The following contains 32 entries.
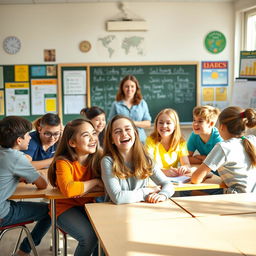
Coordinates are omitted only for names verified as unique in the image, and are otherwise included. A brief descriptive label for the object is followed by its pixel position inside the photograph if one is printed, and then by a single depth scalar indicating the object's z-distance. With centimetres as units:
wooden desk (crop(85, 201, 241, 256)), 158
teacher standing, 450
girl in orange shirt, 238
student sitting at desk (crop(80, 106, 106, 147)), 370
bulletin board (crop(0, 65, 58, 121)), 565
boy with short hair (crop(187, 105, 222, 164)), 322
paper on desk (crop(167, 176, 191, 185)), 270
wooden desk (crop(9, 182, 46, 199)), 244
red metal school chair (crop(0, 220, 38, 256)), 252
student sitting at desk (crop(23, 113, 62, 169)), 315
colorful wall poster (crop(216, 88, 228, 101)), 599
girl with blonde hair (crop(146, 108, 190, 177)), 311
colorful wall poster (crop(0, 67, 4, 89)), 562
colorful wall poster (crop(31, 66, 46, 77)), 565
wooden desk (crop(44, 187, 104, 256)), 239
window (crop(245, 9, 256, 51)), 560
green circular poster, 587
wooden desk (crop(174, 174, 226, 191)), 260
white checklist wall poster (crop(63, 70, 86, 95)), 573
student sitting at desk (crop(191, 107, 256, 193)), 260
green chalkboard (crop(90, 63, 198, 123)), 580
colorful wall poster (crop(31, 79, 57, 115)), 571
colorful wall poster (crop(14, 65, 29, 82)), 563
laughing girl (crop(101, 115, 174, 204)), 233
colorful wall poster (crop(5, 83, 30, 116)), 569
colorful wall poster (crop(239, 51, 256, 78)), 454
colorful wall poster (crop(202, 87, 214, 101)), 599
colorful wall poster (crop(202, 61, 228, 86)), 593
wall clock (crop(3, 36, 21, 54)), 557
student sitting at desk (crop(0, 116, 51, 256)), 247
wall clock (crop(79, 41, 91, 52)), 566
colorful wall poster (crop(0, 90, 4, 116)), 568
